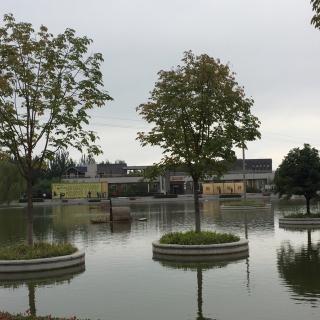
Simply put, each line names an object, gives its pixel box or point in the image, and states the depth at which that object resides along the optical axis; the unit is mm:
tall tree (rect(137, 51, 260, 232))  20734
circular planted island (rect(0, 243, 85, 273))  16359
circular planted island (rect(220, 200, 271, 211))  49906
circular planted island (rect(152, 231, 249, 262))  18609
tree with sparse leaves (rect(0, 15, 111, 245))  18469
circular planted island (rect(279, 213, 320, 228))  29375
